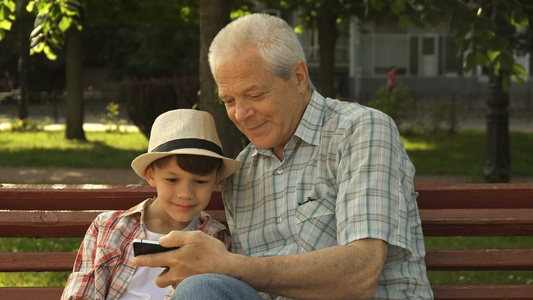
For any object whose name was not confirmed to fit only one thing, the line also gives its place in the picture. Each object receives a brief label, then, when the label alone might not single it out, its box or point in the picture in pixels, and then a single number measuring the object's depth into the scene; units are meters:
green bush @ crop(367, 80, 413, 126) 17.28
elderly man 2.51
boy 2.92
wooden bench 3.24
